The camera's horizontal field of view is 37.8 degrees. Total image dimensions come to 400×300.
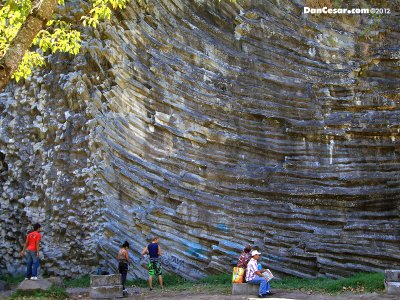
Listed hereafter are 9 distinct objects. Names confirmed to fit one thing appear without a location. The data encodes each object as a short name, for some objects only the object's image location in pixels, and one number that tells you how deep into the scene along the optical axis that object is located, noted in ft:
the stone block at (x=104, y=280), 40.60
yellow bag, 38.52
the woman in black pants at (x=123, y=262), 44.24
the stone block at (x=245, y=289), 37.93
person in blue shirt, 43.75
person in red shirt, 42.29
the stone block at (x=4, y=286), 48.77
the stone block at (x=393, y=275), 35.26
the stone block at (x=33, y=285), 38.95
